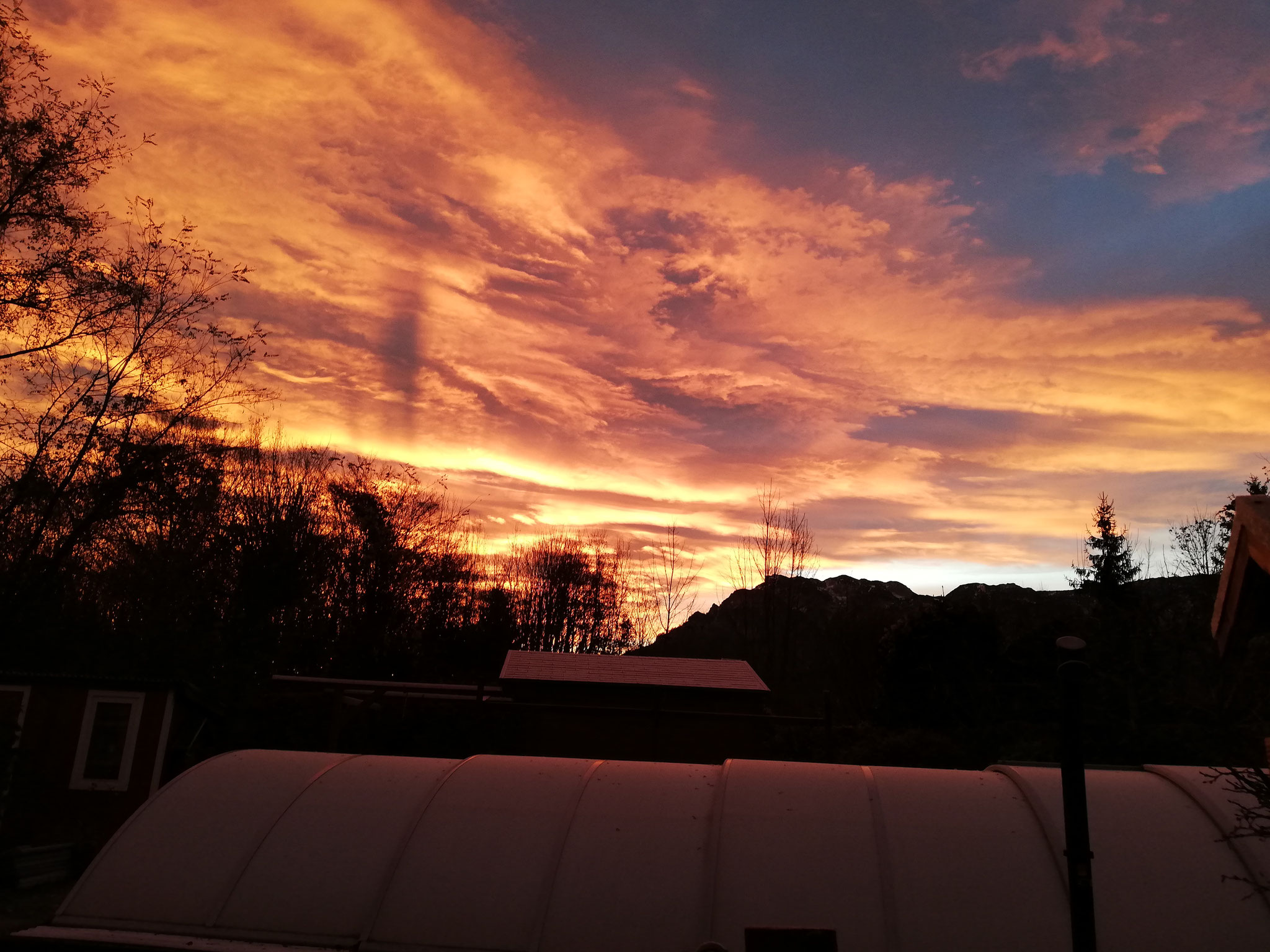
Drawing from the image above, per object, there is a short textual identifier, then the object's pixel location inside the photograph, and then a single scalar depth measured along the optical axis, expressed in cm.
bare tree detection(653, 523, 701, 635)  4931
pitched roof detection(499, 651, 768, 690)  2450
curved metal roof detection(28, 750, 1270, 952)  804
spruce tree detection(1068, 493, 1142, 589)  3625
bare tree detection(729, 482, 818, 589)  4250
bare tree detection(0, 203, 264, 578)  2250
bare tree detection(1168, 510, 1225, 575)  3566
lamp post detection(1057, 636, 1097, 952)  607
